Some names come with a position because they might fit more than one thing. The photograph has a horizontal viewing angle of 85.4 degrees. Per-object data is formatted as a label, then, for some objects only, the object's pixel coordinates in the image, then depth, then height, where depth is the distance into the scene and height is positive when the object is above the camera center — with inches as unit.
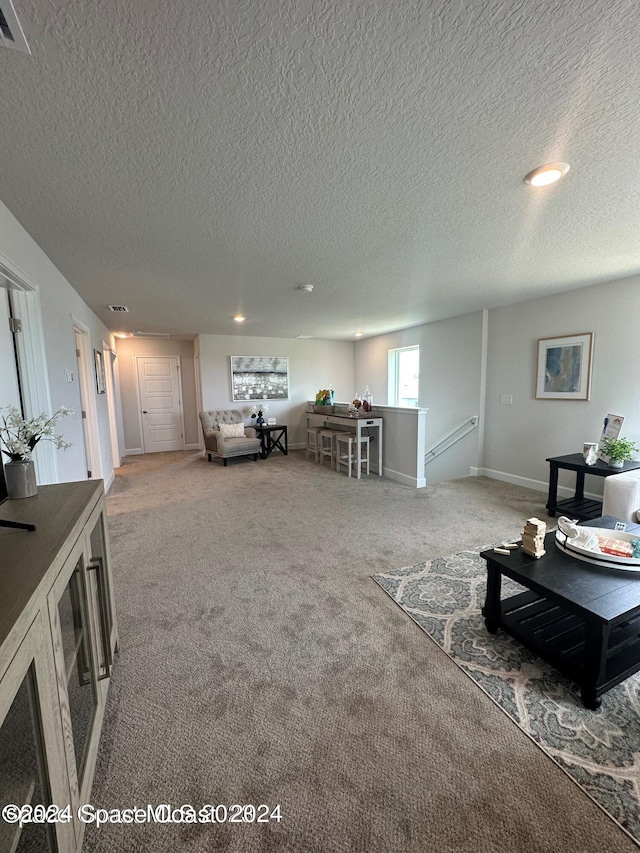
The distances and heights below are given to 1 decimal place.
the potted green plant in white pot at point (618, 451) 123.4 -25.1
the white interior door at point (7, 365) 76.4 +5.2
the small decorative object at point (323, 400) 246.2 -11.3
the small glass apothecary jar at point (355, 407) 206.1 -14.0
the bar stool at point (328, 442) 217.6 -39.5
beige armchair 228.2 -34.9
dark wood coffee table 54.3 -43.5
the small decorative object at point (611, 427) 132.9 -17.9
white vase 55.6 -14.6
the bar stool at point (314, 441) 237.4 -39.8
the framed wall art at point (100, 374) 173.9 +6.6
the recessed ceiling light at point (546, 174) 64.2 +39.3
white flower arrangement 56.2 -8.1
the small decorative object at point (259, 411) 258.7 -20.2
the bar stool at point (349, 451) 198.2 -40.5
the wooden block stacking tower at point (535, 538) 69.5 -31.4
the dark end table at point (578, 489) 126.2 -42.6
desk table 189.9 -22.1
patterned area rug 45.4 -51.7
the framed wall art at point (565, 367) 148.6 +6.0
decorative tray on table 65.5 -33.6
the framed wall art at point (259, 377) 263.3 +6.3
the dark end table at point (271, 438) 251.4 -40.9
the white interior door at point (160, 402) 274.4 -12.7
